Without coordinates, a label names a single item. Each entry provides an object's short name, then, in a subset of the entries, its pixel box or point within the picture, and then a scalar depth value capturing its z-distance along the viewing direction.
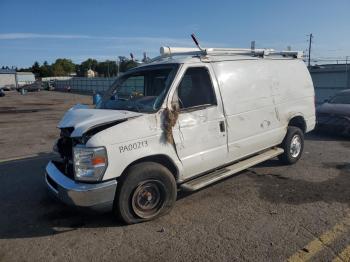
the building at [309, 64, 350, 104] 20.25
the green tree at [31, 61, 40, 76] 134.48
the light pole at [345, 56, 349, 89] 21.84
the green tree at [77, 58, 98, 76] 123.50
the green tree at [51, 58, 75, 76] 131.81
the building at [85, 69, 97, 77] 104.24
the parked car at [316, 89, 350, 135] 9.32
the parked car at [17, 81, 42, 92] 62.56
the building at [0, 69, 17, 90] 92.86
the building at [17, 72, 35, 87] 99.97
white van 3.88
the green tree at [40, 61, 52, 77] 133.82
